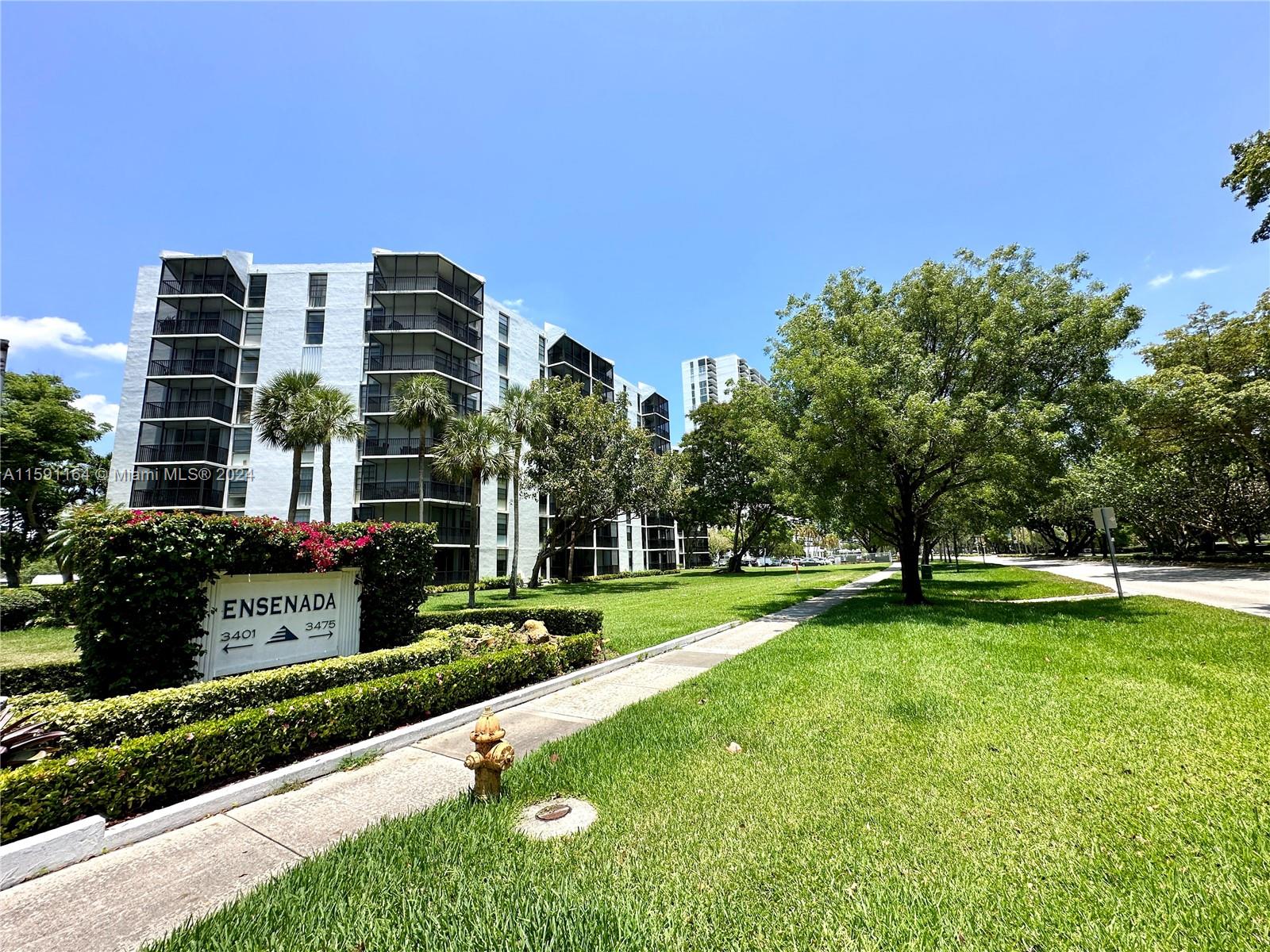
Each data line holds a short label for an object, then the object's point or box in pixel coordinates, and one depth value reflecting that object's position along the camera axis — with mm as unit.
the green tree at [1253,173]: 11203
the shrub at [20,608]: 17203
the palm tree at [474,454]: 21969
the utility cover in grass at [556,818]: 3654
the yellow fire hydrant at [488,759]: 4082
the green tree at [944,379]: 12914
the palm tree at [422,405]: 25953
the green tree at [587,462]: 27391
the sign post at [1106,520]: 15250
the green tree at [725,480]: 41781
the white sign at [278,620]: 6570
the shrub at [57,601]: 16875
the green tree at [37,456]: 27641
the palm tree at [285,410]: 23531
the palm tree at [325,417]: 23312
